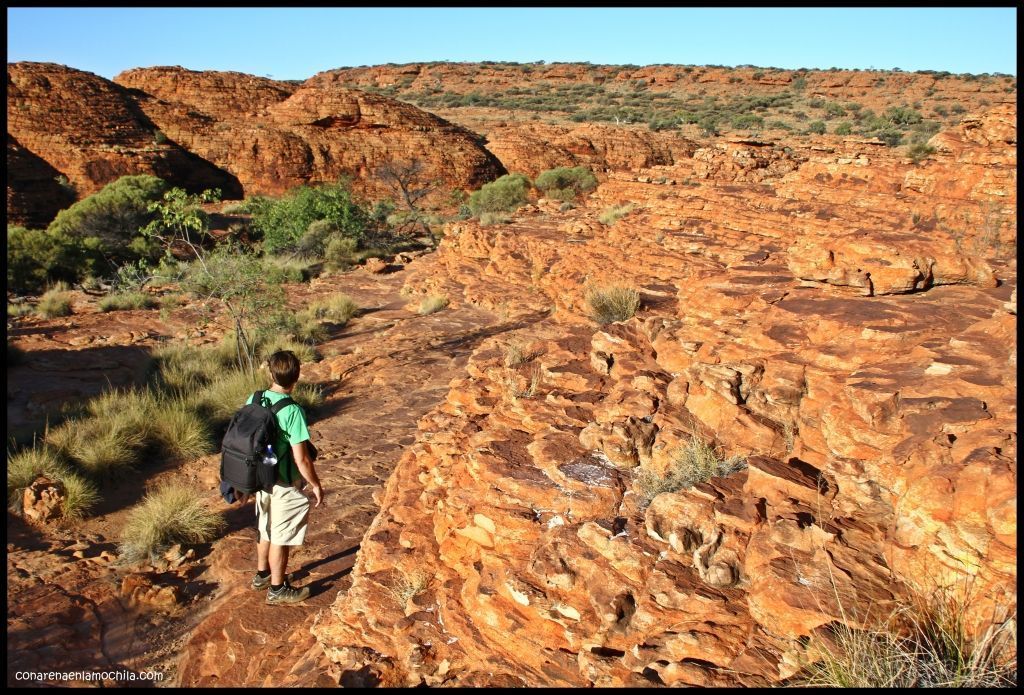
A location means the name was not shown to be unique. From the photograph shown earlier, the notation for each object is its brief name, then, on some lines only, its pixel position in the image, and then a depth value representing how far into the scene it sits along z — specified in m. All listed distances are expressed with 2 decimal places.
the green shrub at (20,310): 13.01
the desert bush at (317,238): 19.08
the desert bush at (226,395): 8.00
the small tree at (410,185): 24.12
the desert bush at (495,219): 15.93
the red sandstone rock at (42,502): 5.41
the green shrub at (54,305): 13.09
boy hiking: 3.81
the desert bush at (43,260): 15.83
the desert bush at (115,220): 20.00
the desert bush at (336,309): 12.63
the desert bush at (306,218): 19.84
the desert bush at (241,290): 9.85
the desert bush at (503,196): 22.98
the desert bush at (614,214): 11.41
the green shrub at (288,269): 14.63
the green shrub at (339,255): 17.69
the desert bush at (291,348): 10.12
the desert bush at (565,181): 22.33
